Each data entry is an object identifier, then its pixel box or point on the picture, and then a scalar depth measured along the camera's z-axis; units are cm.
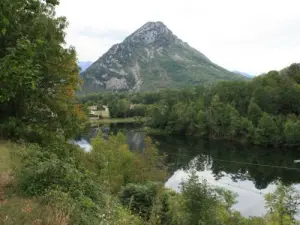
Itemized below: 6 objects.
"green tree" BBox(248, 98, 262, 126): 8741
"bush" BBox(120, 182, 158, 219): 1765
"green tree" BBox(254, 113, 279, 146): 7606
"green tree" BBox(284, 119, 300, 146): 7200
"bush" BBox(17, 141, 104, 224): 707
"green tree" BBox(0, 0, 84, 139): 1589
